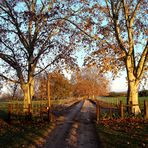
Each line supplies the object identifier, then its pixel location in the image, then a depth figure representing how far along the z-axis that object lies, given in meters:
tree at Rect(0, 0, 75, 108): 16.18
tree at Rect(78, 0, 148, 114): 15.14
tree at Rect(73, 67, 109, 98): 58.77
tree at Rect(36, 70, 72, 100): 41.74
